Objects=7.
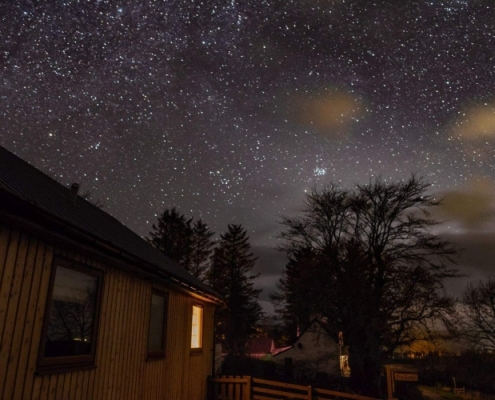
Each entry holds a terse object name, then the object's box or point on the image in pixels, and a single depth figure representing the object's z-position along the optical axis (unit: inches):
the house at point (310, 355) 1163.3
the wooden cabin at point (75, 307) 179.8
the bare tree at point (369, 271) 856.3
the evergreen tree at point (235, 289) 1803.6
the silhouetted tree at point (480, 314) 1371.8
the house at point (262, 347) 2313.1
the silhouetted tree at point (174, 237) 1856.5
